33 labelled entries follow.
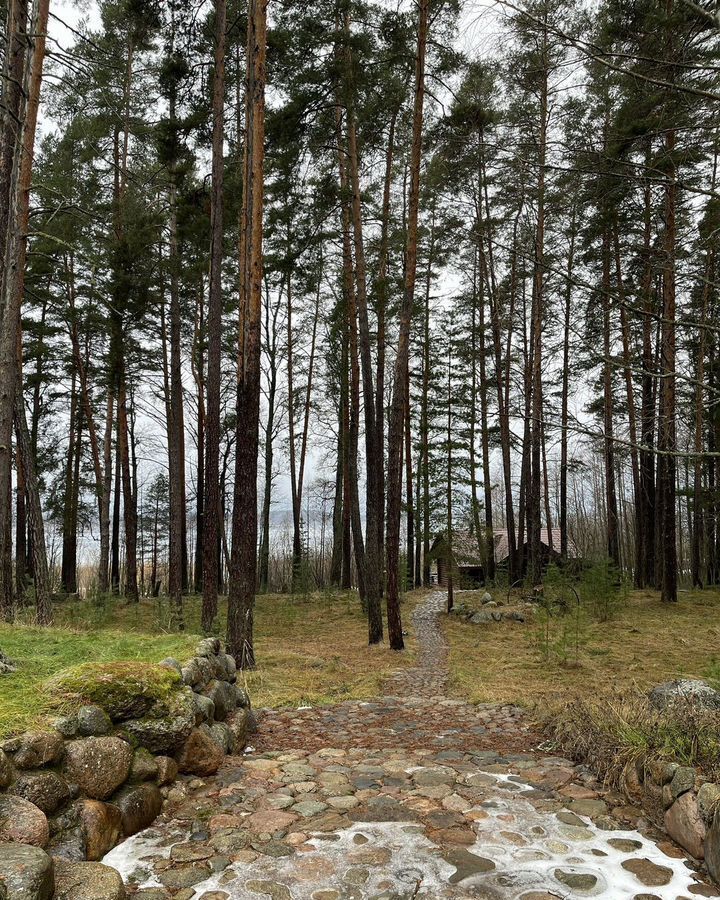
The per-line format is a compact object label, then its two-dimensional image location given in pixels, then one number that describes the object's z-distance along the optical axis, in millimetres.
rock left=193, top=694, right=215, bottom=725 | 4233
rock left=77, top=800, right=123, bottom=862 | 2770
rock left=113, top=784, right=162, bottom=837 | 3080
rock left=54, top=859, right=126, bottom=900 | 2229
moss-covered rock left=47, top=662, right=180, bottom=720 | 3578
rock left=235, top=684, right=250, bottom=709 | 5297
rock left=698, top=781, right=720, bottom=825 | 2818
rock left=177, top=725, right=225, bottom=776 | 3818
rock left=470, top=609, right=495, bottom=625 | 12102
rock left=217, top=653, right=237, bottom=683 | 5547
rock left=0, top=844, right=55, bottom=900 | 1972
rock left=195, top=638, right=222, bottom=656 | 5249
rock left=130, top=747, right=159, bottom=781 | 3377
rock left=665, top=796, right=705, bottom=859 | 2832
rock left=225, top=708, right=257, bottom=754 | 4598
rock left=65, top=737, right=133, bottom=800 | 3047
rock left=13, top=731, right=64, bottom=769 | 2850
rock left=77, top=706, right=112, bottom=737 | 3336
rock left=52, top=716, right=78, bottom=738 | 3232
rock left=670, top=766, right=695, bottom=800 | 3092
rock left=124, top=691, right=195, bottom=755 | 3652
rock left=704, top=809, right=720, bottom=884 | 2598
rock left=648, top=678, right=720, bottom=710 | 4027
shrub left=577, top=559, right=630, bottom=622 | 10992
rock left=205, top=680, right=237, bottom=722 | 4746
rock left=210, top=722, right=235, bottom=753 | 4293
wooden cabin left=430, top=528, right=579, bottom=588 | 12641
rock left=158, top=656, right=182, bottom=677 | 4387
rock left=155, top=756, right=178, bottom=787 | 3543
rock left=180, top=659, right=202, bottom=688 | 4517
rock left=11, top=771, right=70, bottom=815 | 2723
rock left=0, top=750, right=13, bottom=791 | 2660
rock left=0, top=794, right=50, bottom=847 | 2416
